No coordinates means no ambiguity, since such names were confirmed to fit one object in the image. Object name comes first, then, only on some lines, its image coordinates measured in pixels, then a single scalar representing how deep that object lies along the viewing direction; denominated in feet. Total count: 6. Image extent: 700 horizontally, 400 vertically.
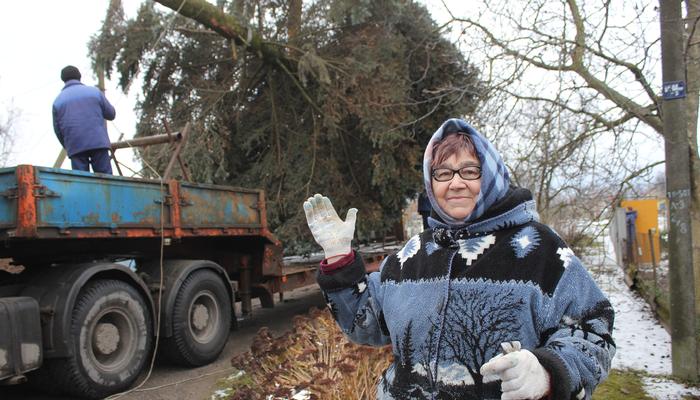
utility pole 13.92
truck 11.60
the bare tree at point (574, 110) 16.44
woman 4.13
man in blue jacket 16.11
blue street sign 14.06
